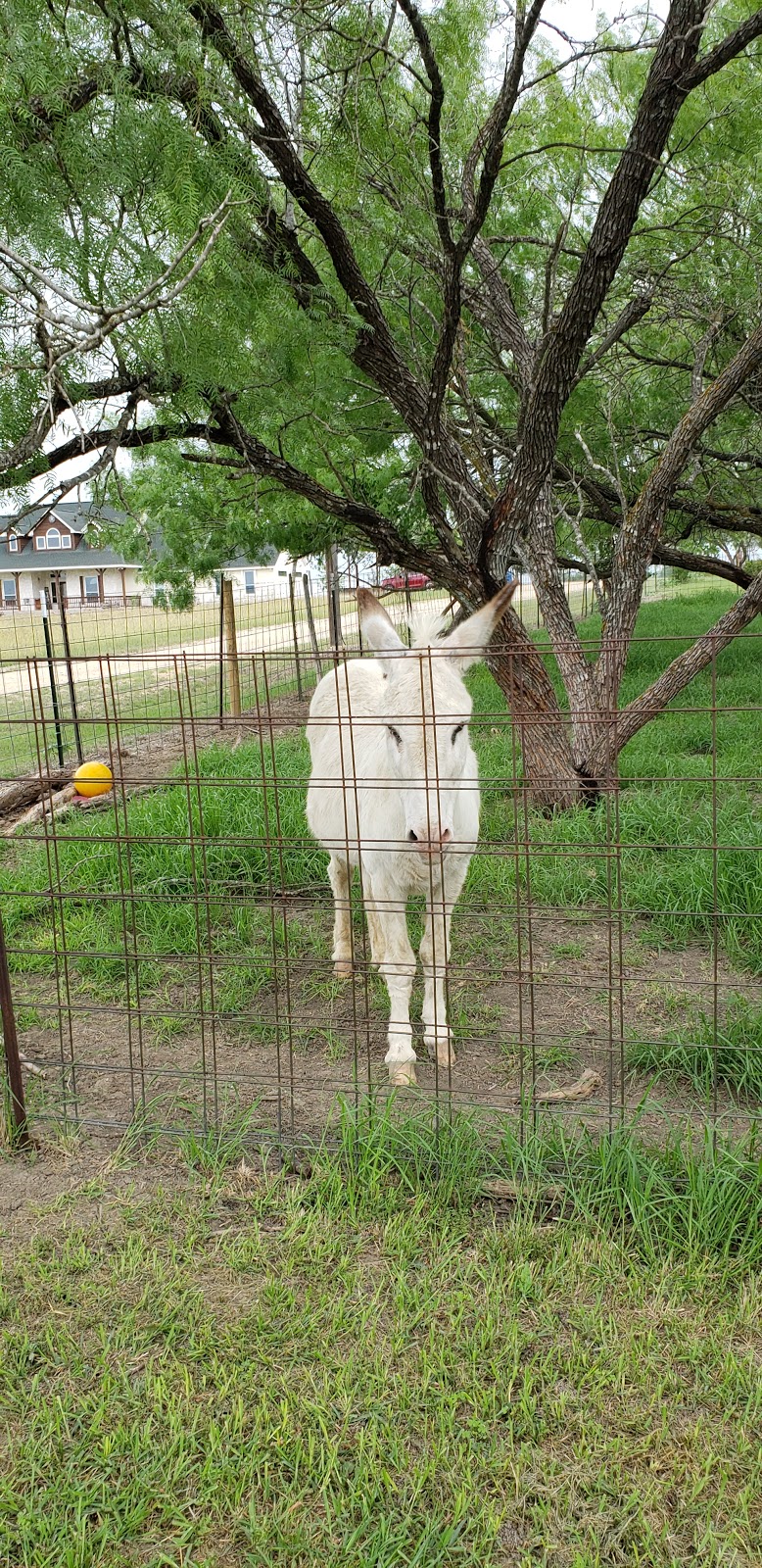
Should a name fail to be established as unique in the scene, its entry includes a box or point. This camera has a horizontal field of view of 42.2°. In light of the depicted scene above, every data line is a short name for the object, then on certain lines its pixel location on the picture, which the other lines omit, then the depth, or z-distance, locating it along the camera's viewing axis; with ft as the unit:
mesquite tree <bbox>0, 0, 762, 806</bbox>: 11.64
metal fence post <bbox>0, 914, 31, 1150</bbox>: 11.19
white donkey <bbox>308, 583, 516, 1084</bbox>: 10.85
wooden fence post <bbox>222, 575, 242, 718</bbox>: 34.40
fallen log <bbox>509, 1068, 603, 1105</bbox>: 11.09
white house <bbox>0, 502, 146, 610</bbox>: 115.75
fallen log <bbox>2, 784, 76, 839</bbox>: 23.98
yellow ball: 18.40
